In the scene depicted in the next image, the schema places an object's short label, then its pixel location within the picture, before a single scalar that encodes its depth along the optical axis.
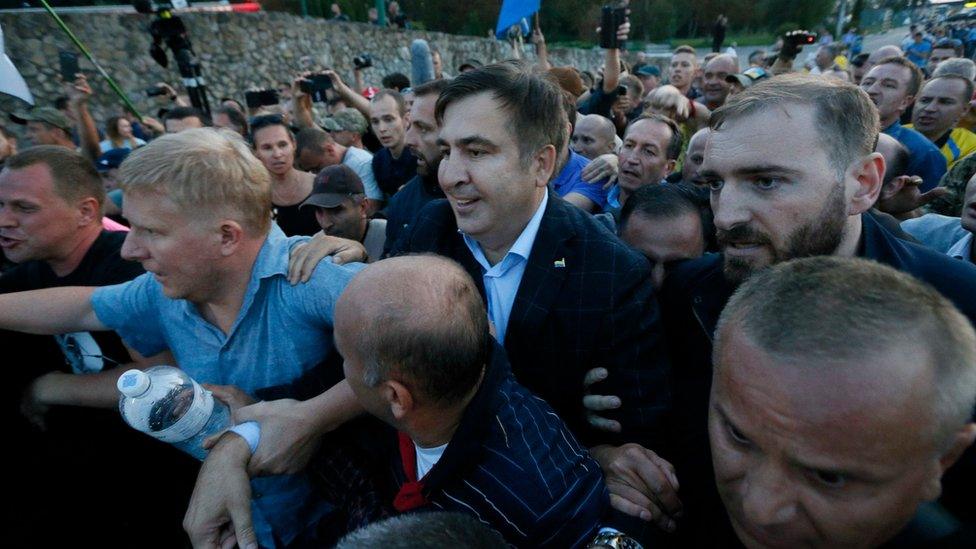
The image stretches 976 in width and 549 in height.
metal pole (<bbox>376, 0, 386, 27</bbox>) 17.94
